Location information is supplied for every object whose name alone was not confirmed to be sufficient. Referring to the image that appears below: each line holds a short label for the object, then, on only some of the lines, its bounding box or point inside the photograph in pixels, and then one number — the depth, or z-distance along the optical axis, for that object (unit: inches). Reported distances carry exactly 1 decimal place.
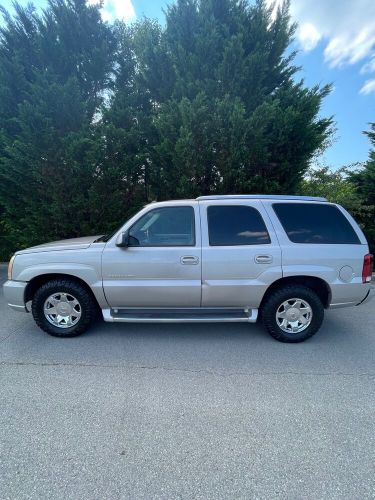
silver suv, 138.2
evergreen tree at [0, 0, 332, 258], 242.7
